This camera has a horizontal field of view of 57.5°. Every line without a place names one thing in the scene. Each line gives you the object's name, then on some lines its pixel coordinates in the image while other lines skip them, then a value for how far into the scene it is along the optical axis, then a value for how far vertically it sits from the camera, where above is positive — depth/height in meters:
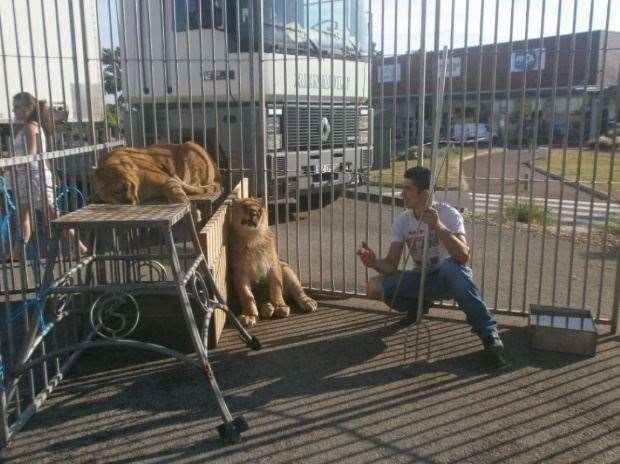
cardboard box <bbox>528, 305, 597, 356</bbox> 3.90 -1.46
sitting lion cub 4.59 -1.13
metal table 2.95 -1.04
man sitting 3.76 -1.01
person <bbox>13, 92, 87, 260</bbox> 3.32 -0.10
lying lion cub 4.12 -0.41
